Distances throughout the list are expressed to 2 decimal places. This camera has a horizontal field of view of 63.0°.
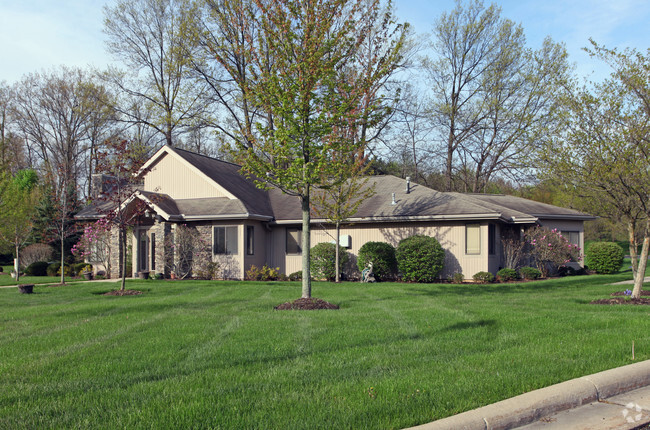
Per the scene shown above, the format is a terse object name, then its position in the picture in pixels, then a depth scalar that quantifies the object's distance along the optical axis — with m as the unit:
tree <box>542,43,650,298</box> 11.56
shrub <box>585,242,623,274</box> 24.44
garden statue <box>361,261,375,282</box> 20.14
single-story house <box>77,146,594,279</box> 21.12
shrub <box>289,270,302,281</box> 22.06
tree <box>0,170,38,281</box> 20.91
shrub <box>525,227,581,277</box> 22.41
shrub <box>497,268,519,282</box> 21.08
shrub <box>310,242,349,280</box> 21.55
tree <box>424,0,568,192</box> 33.12
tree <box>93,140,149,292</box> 14.99
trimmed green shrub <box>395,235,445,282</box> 20.25
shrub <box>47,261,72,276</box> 24.78
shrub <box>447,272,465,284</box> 20.64
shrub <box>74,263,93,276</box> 23.97
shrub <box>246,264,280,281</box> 21.71
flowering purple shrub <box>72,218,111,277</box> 21.85
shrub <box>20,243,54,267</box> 26.66
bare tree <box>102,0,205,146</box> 33.12
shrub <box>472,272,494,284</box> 20.20
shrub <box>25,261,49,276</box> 25.11
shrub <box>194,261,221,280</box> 22.06
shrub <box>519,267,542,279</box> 22.00
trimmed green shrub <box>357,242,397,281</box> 20.91
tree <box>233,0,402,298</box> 10.70
